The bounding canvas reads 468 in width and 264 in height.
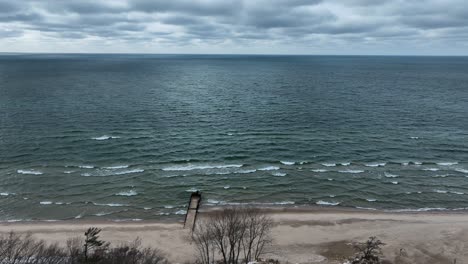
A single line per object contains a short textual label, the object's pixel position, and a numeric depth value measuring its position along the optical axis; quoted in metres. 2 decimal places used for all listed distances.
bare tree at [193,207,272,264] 32.34
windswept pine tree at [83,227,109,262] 27.38
